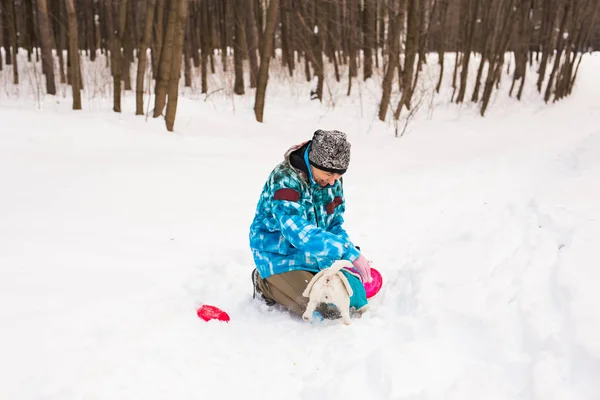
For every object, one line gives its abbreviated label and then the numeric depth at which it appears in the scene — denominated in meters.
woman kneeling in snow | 2.67
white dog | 2.78
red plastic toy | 2.90
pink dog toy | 3.19
